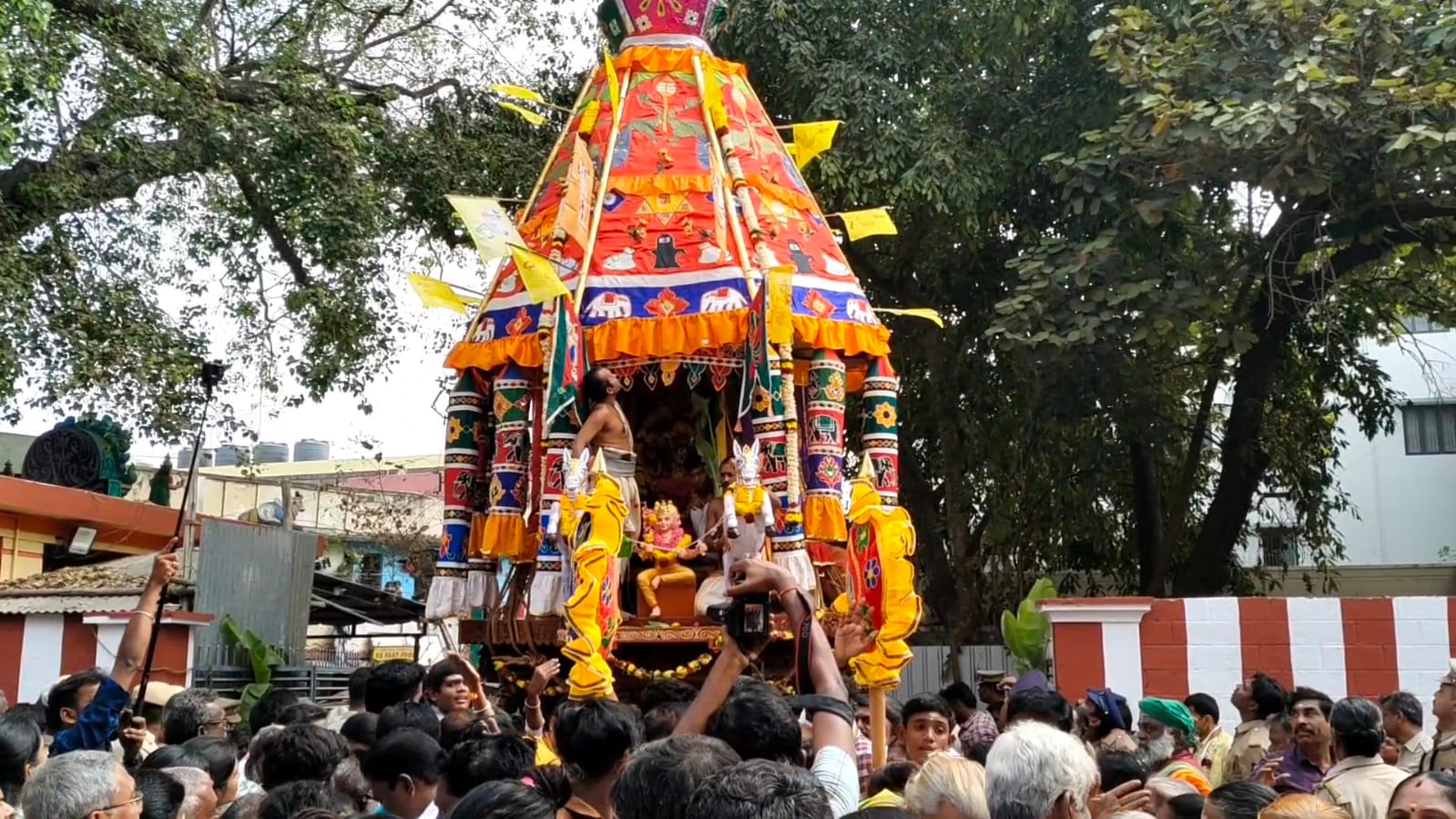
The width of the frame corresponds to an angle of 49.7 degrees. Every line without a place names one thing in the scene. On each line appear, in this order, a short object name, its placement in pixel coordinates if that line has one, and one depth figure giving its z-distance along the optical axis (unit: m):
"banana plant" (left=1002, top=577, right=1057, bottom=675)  13.23
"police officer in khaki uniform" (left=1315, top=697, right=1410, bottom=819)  5.41
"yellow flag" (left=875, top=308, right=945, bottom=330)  12.32
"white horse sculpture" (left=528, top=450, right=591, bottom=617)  10.22
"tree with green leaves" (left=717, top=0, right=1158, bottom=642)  14.66
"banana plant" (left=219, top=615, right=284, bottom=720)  13.29
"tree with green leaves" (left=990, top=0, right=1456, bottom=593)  12.13
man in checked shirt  6.36
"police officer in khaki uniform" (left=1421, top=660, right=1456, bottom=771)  6.43
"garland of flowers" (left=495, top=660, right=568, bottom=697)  11.12
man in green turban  7.12
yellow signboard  26.40
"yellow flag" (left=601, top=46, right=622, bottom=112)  12.23
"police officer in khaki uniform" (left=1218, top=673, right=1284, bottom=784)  7.70
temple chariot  10.76
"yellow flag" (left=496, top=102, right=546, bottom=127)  13.48
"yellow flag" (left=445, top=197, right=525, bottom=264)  10.74
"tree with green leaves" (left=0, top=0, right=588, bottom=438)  13.20
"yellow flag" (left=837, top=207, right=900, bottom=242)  12.95
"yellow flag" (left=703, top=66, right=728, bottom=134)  12.26
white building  25.00
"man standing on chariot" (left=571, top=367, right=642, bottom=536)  10.73
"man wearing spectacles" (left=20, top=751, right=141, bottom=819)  4.07
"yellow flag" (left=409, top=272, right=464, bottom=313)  12.03
